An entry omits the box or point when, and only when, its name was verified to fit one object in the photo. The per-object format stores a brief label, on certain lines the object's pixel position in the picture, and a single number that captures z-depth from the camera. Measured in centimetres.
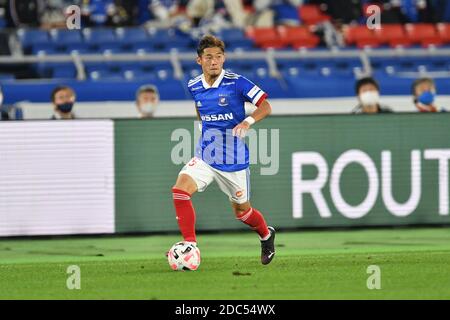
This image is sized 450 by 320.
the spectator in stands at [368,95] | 1616
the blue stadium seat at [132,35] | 2112
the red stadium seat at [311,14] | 2425
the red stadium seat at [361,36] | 2308
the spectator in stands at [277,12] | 2298
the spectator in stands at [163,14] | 2192
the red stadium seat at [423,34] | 2347
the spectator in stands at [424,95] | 1650
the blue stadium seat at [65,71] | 1936
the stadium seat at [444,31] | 2350
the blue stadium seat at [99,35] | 2088
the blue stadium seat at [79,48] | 2069
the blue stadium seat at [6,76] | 1902
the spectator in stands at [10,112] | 1646
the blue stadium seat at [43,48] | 2031
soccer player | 1141
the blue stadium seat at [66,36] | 2067
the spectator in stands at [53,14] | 2148
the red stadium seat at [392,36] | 2328
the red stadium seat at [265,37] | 2222
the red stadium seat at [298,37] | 2252
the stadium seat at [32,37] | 2039
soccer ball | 1123
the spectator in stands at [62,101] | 1561
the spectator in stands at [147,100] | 1605
